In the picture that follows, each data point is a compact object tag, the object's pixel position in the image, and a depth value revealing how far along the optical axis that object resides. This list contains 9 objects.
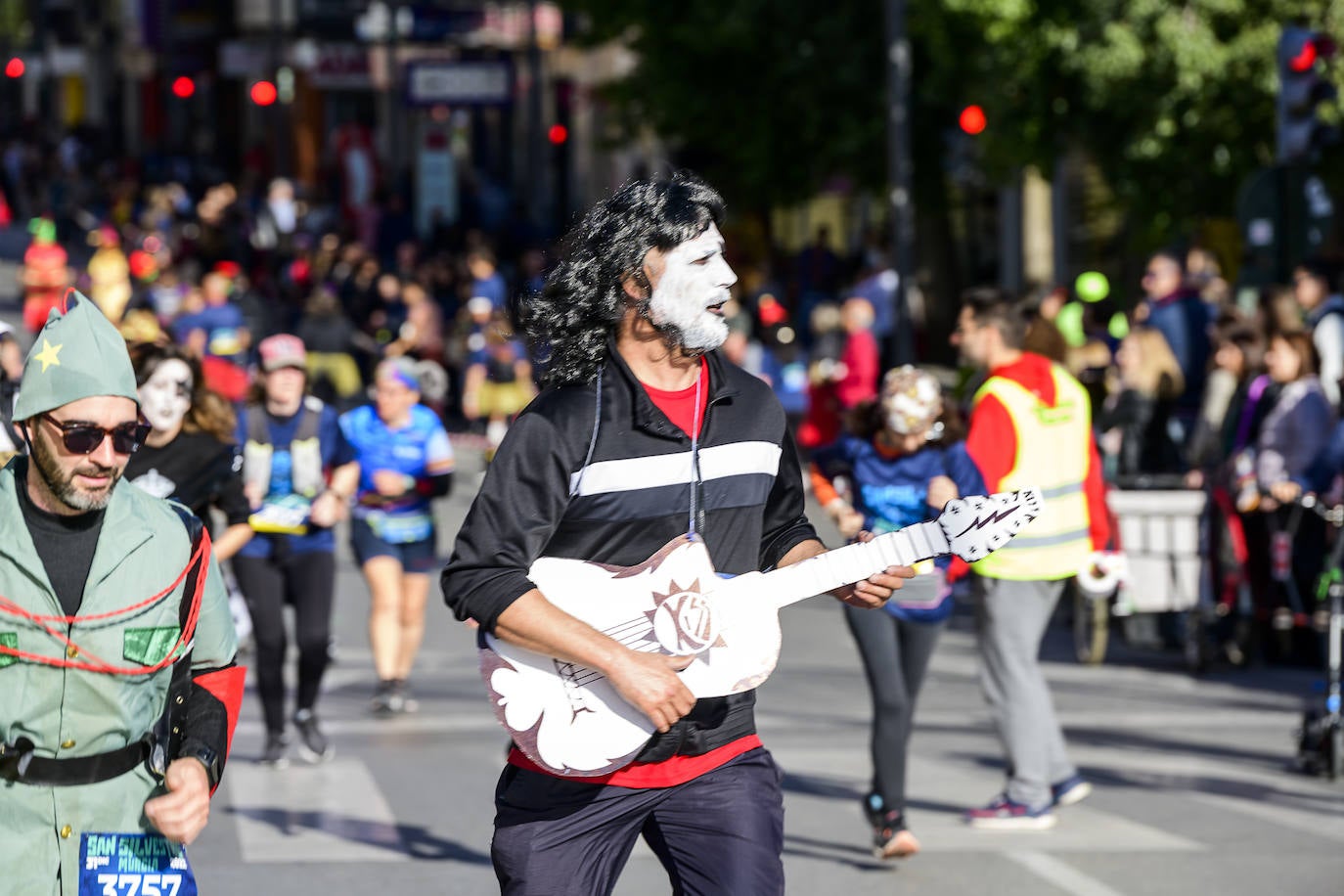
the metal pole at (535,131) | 32.47
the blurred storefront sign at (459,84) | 33.19
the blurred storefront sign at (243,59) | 46.38
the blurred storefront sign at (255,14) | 54.67
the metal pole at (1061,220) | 31.14
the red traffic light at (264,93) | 41.16
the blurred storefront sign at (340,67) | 40.88
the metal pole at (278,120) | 40.59
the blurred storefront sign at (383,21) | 34.12
